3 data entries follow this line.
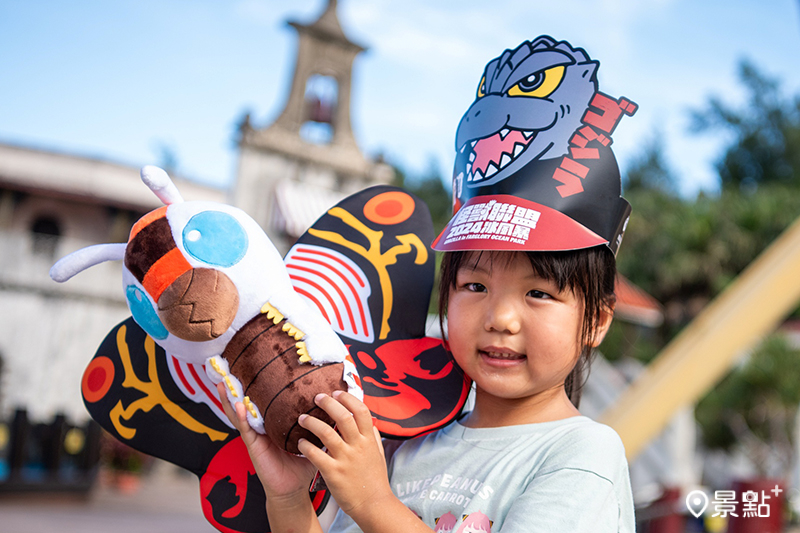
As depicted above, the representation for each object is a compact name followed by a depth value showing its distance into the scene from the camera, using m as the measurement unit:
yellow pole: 2.57
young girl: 0.88
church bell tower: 7.88
